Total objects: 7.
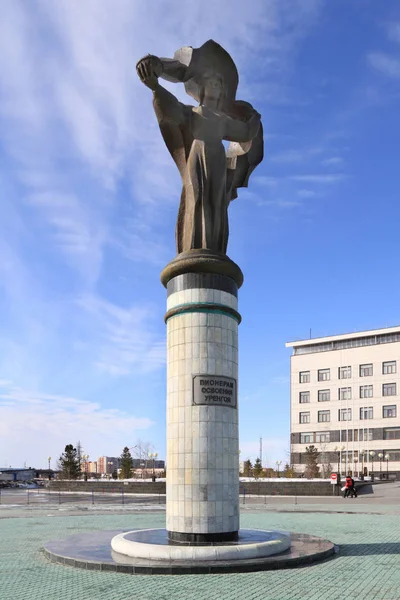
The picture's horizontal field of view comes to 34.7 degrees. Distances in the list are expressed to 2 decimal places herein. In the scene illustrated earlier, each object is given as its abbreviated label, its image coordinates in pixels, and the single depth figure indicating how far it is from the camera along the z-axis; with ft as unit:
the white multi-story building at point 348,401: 310.04
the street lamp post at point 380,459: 293.23
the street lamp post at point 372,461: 298.39
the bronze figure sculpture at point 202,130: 54.08
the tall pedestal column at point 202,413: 47.98
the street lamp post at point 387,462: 293.02
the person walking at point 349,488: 143.33
